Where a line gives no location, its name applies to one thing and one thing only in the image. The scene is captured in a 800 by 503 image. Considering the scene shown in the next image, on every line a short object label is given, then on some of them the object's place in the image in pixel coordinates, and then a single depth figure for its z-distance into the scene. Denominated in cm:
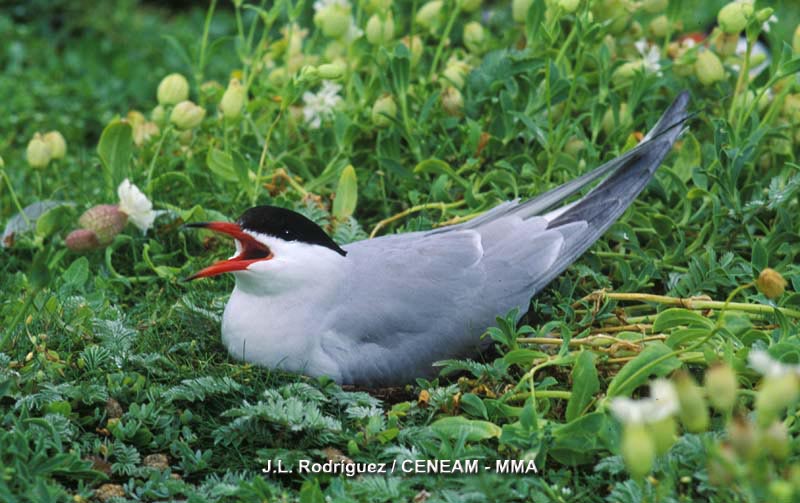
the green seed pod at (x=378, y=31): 686
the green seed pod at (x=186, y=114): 659
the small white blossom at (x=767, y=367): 308
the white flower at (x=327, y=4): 724
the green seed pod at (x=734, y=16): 603
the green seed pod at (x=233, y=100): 653
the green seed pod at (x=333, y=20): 705
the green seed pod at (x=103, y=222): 624
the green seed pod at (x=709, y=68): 672
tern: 495
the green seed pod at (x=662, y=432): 321
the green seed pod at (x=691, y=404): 318
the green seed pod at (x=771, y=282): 421
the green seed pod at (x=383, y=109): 681
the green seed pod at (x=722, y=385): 320
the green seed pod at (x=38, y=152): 658
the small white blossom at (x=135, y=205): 624
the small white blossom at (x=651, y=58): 712
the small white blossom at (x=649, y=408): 308
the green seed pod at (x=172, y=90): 682
